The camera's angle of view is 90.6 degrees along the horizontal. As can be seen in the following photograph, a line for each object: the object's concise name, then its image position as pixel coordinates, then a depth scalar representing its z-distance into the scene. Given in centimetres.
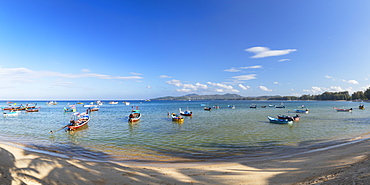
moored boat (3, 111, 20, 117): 5521
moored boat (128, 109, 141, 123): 3710
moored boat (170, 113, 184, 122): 3753
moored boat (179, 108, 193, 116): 5078
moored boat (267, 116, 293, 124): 3418
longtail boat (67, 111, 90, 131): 2728
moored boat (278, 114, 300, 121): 3580
